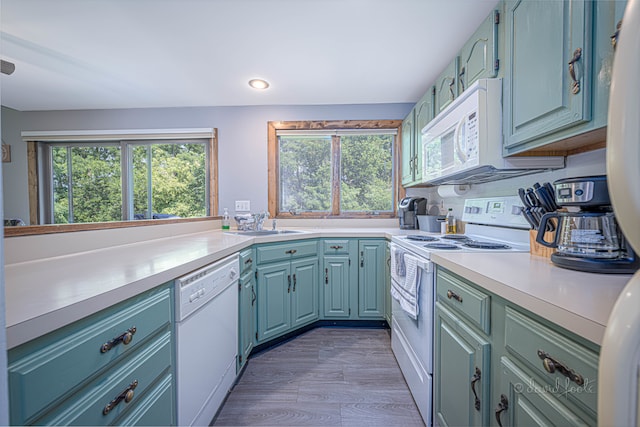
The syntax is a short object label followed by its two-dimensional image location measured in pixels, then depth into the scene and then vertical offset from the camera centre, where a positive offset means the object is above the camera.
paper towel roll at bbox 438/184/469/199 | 2.01 +0.13
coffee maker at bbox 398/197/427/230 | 2.48 -0.05
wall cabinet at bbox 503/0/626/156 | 0.79 +0.48
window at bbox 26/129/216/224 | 2.75 +0.36
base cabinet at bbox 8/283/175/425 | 0.50 -0.39
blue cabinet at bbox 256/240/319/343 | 1.90 -0.65
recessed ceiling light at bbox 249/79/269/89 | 2.29 +1.12
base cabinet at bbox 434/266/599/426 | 0.55 -0.45
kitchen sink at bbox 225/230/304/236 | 2.33 -0.25
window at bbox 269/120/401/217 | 2.87 +0.38
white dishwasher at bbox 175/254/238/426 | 0.99 -0.61
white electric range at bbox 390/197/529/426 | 1.28 -0.28
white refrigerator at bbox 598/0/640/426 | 0.32 +0.00
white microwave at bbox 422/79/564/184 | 1.27 +0.35
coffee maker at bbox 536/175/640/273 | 0.79 -0.09
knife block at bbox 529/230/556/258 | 1.08 -0.18
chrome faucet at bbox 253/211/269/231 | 2.51 -0.13
